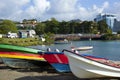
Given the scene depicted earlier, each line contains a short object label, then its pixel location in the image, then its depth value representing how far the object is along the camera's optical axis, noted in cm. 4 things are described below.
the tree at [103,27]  7842
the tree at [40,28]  7696
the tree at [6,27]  6542
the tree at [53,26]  7642
